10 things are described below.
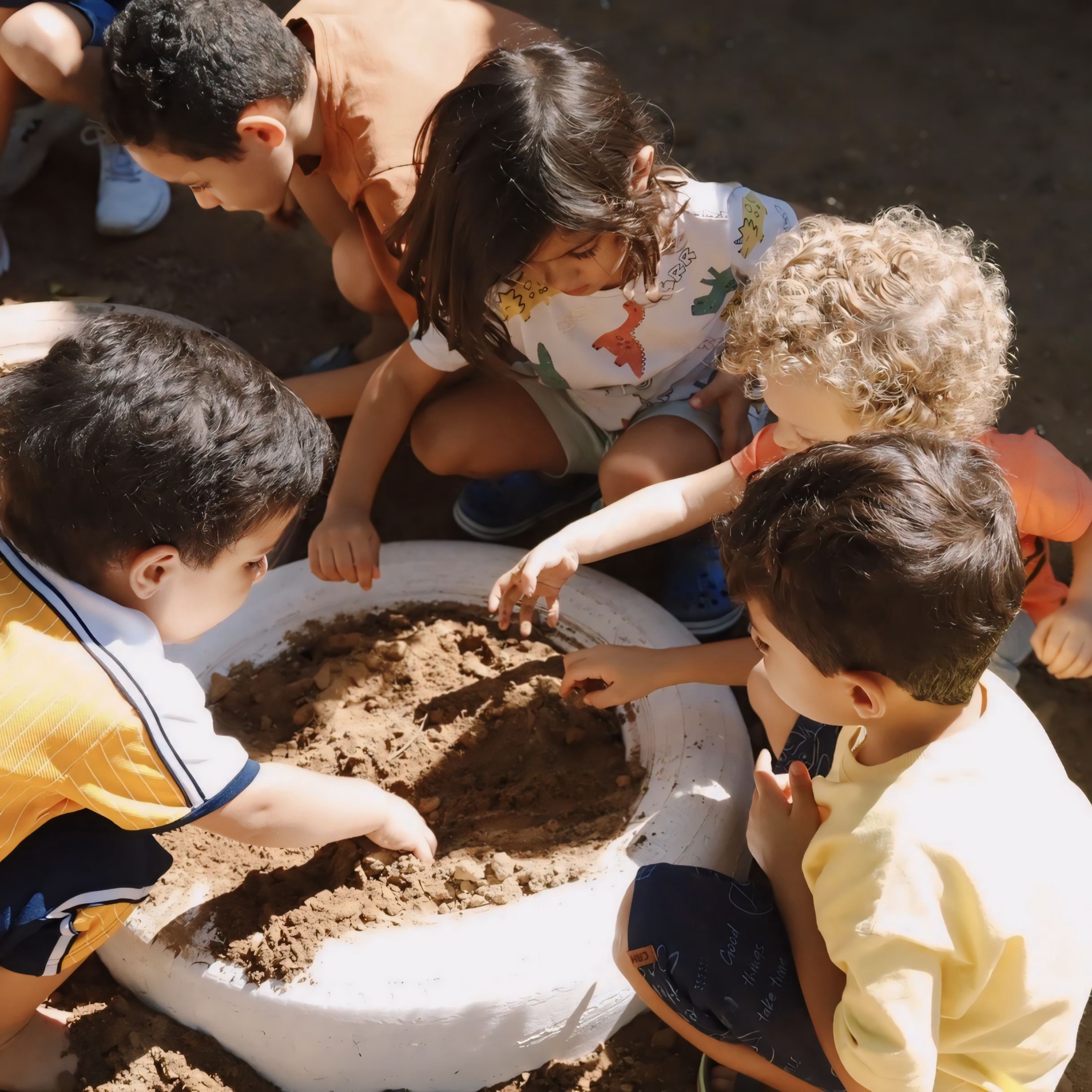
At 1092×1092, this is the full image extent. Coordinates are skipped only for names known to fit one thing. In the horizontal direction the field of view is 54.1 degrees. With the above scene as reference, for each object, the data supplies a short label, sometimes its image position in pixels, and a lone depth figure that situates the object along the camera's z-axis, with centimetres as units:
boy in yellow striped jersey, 120
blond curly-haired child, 147
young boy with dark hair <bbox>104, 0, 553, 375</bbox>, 197
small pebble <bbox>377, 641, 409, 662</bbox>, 190
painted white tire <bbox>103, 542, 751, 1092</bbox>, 140
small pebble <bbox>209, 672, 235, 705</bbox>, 185
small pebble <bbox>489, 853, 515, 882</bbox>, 153
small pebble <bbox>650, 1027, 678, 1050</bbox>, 158
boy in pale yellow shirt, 107
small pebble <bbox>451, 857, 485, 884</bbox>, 152
